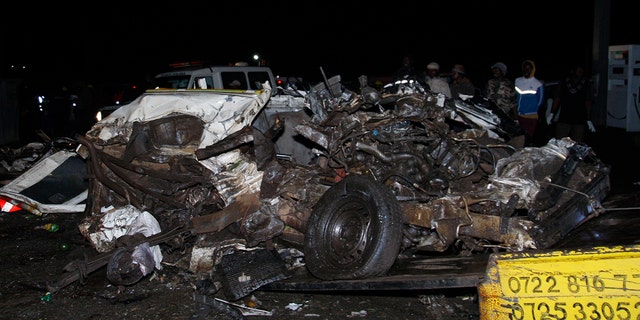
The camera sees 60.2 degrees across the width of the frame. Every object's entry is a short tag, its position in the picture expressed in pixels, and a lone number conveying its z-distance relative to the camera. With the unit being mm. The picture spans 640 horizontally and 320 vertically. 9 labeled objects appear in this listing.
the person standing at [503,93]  7730
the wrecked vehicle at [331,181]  3953
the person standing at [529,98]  8047
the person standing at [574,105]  9062
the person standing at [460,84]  8180
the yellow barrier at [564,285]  2697
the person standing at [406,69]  9352
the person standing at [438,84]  7621
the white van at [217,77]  10383
